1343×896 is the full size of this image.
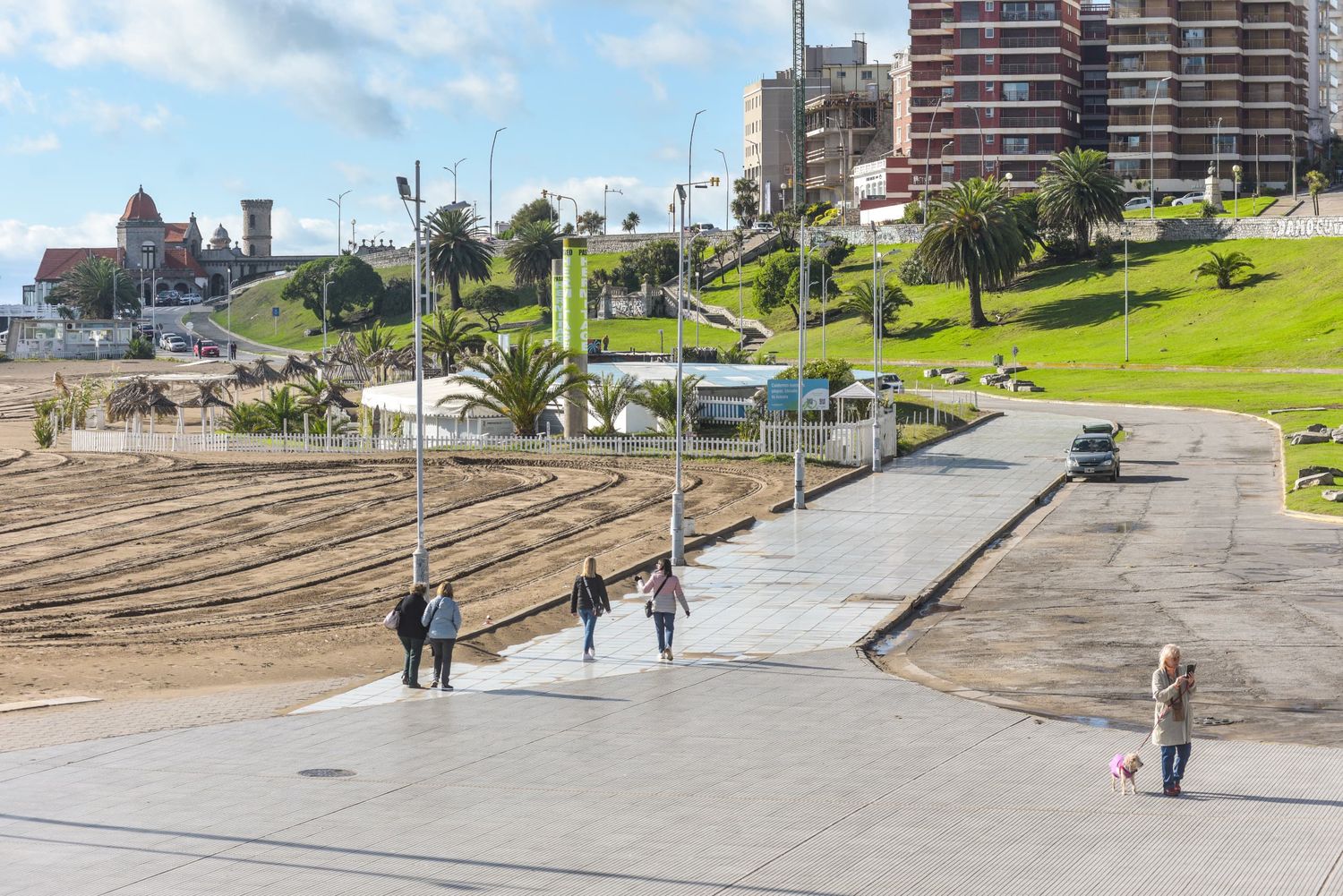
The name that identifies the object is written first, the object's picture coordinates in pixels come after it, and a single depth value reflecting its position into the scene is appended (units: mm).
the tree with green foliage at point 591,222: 186000
